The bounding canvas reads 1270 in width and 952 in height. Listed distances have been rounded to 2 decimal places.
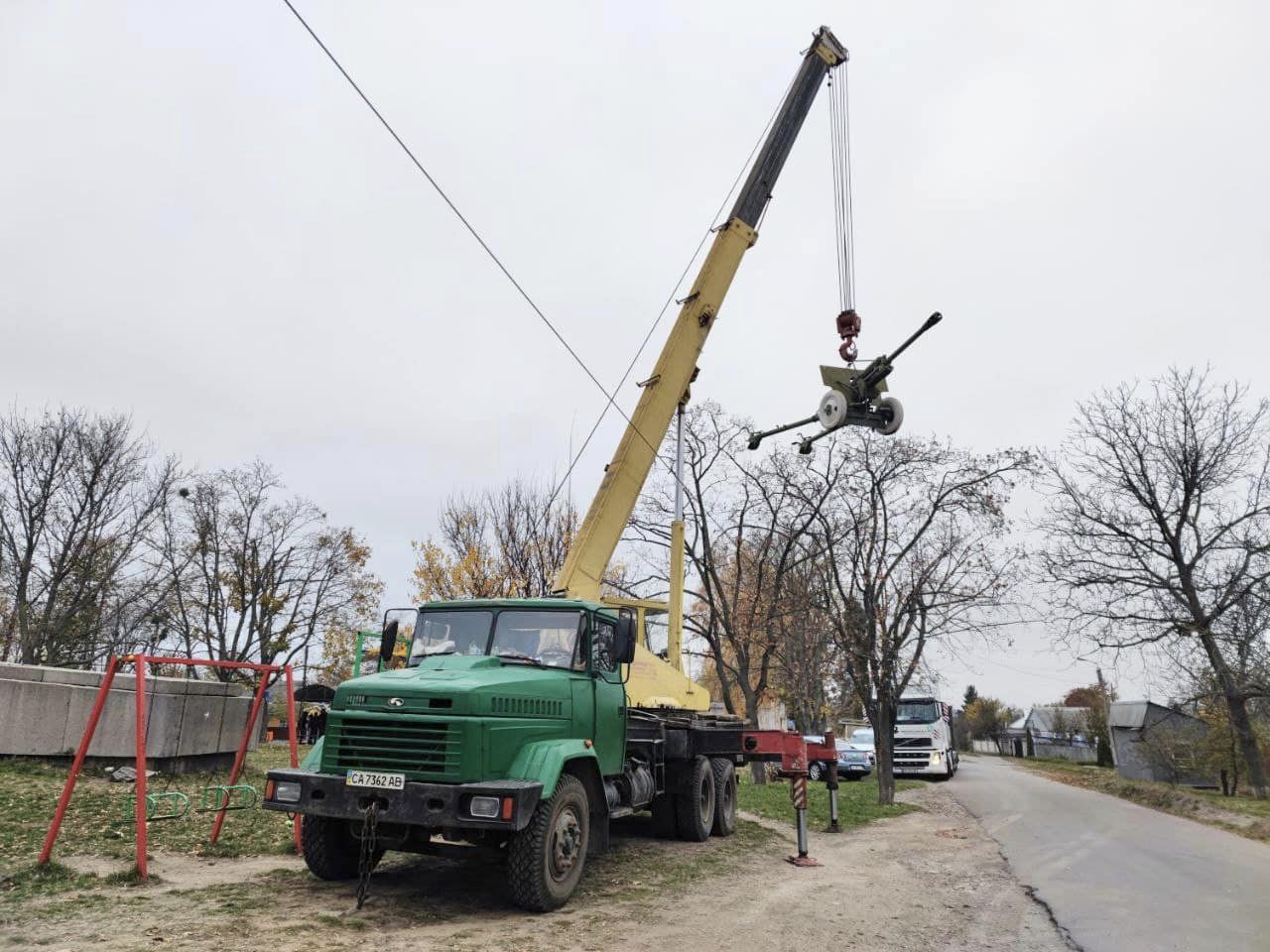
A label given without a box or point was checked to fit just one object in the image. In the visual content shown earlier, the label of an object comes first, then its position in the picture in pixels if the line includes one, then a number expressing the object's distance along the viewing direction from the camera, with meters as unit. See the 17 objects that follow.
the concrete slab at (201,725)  13.41
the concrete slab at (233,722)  14.40
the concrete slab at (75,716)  12.74
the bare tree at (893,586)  17.19
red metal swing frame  6.56
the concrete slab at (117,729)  12.54
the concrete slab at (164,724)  12.72
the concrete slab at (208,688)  13.53
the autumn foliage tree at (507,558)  22.31
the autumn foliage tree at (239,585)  33.22
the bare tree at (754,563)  20.56
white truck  28.25
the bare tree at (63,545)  23.91
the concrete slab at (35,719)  12.18
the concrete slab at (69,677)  12.84
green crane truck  6.11
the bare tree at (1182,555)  20.88
